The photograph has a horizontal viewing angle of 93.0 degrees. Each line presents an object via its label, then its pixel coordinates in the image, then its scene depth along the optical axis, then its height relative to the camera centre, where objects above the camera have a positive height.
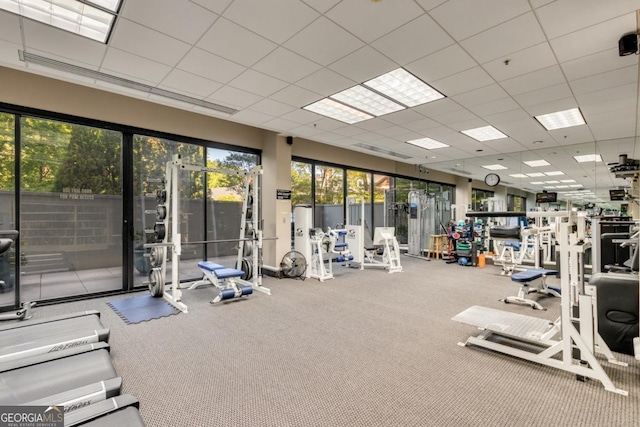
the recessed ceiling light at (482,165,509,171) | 9.17 +1.44
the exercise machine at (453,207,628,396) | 2.43 -1.07
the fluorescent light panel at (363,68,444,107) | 3.77 +1.70
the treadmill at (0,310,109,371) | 2.45 -1.07
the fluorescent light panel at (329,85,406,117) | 4.26 +1.72
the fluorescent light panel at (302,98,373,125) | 4.72 +1.72
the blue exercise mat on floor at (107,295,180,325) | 3.86 -1.29
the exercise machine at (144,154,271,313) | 4.39 -0.38
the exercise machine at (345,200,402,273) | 7.23 -0.75
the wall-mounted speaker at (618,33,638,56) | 2.72 +1.54
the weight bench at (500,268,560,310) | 4.34 -1.17
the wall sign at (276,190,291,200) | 6.42 +0.43
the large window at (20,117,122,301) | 4.27 +0.10
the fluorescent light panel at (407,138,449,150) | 6.84 +1.67
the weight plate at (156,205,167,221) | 4.81 +0.06
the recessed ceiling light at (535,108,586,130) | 4.89 +1.62
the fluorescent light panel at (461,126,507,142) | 5.93 +1.65
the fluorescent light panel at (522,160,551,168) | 8.39 +1.43
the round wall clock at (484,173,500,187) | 10.04 +1.17
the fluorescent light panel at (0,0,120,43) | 2.52 +1.76
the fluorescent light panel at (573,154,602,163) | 7.43 +1.40
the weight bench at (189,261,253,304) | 4.54 -1.04
